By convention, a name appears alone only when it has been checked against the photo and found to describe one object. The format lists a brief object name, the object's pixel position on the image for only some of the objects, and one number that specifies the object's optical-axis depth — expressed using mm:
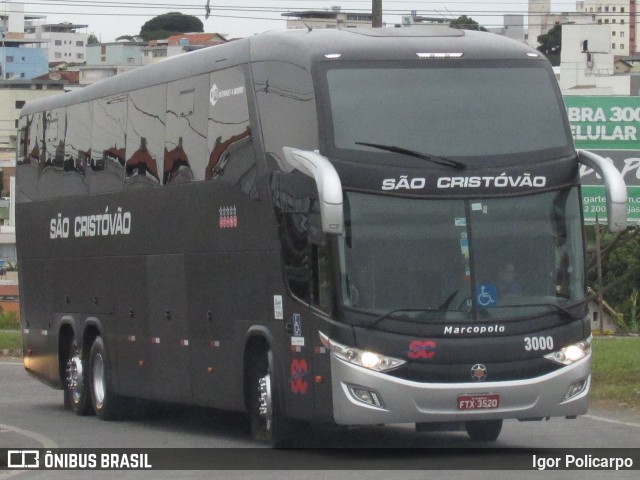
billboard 39219
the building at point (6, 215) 109062
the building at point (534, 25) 187900
